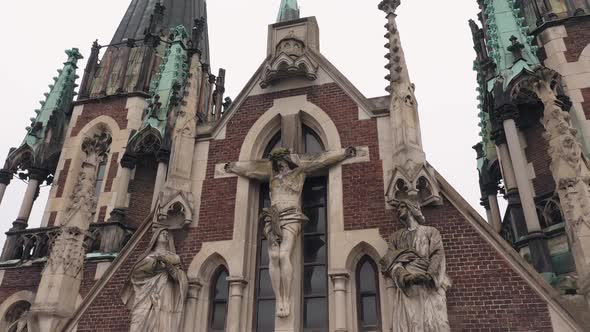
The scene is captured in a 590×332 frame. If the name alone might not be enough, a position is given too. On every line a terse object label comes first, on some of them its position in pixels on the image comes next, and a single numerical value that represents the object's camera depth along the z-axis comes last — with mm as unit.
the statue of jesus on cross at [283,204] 7945
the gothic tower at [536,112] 8914
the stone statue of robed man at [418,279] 6738
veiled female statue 7824
